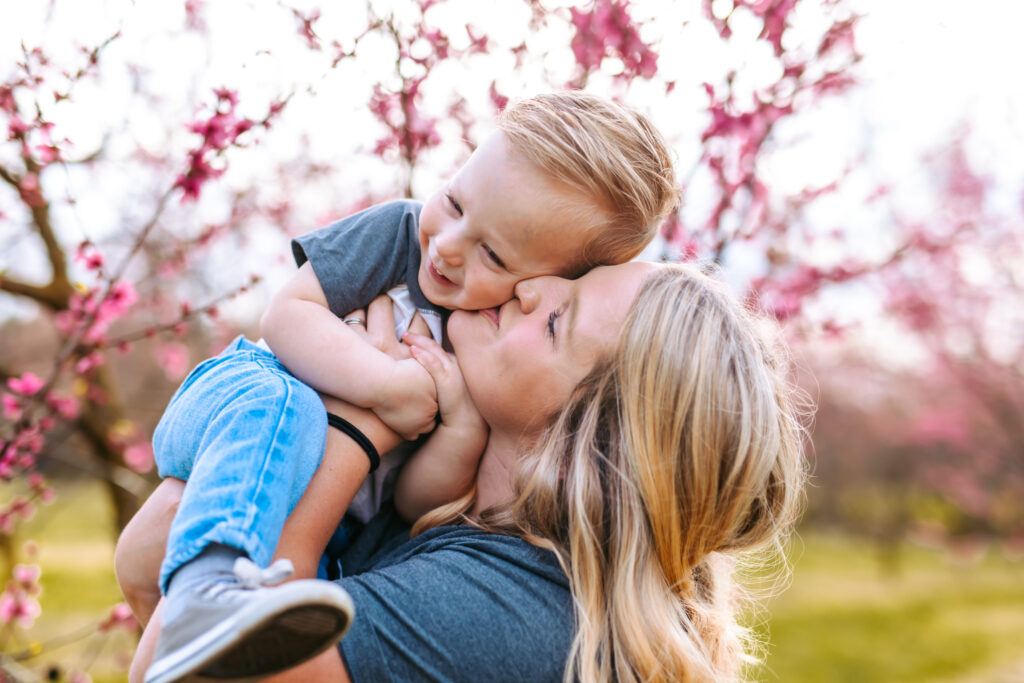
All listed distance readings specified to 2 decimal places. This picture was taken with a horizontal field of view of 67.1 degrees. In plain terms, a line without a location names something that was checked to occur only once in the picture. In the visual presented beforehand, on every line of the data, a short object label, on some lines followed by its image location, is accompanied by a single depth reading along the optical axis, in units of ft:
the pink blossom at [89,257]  7.44
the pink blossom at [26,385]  8.00
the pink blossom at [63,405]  8.23
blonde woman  4.67
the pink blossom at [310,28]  7.68
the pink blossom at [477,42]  8.56
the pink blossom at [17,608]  9.72
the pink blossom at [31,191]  8.54
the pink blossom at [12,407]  7.66
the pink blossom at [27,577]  9.68
